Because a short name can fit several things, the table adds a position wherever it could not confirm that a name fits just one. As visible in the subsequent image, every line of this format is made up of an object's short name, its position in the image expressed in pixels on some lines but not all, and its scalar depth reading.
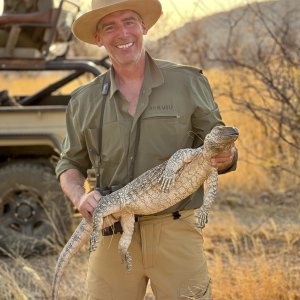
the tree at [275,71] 6.73
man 3.56
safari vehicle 6.54
